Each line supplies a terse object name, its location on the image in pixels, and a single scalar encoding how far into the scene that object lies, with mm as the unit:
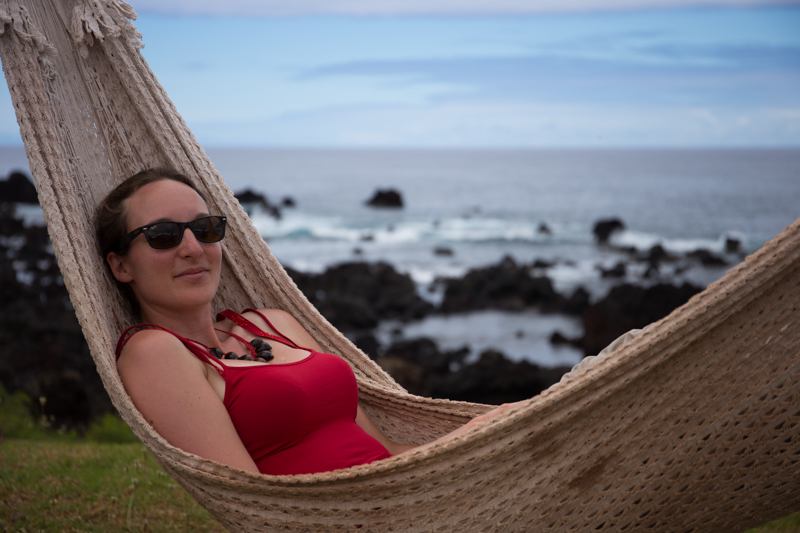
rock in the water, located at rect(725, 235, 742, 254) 17734
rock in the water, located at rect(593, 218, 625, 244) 19481
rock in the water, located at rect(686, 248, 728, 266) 16188
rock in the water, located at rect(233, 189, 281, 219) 26172
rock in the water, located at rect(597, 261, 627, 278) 14963
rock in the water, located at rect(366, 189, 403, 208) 28562
